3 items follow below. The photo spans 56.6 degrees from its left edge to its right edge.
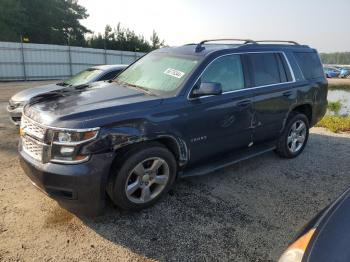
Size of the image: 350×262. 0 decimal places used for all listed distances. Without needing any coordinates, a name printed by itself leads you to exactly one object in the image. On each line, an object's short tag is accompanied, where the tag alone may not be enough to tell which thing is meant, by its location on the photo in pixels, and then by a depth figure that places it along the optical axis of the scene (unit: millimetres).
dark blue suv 3211
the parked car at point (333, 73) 48250
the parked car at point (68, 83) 6953
